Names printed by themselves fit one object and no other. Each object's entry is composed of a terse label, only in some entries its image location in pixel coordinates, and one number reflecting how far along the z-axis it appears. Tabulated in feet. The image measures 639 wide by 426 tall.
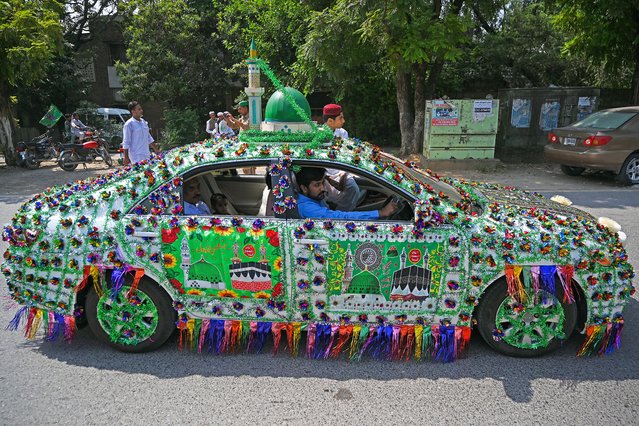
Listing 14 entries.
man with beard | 11.64
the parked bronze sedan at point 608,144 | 33.24
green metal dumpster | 40.88
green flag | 56.08
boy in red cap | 19.89
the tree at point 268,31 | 52.29
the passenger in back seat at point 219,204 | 13.31
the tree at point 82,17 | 79.77
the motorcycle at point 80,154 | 45.09
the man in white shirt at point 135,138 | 26.43
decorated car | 11.12
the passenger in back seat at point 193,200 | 12.00
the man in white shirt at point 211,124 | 53.43
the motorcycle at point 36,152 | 46.91
